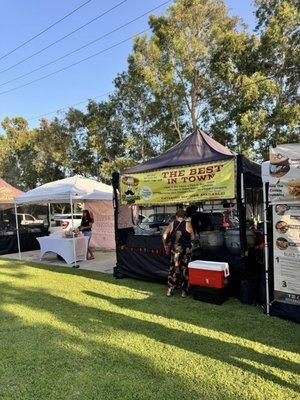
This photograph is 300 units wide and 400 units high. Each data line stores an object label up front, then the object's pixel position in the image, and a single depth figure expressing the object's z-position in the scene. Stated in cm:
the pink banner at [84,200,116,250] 1383
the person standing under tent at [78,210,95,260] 1152
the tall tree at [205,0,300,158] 1941
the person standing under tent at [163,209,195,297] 672
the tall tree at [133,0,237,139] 2148
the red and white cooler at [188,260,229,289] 616
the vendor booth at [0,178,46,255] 1364
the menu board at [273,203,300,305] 529
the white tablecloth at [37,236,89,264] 1078
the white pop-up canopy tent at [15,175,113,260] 1054
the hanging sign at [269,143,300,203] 519
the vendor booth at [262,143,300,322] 525
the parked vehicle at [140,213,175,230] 1370
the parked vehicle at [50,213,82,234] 1505
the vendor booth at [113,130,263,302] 661
